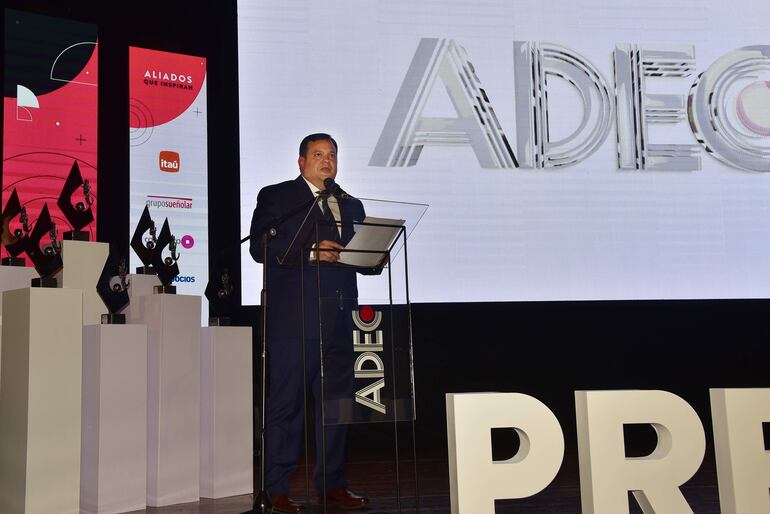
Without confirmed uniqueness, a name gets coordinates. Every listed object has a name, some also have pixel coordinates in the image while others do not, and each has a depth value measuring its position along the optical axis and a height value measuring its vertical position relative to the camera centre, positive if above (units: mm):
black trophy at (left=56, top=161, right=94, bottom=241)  3855 +519
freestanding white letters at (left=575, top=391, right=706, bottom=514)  2285 -451
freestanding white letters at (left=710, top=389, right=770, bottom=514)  2328 -453
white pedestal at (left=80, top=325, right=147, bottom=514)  3414 -487
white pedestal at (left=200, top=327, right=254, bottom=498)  3877 -519
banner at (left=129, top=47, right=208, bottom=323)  4617 +938
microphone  2572 +393
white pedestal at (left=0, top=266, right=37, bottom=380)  3748 +187
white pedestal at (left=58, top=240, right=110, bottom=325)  3885 +222
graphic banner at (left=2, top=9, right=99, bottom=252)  4332 +1165
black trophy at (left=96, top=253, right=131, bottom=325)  3734 +133
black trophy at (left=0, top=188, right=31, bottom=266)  3684 +376
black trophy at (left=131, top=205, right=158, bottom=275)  3812 +348
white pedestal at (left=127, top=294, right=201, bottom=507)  3652 -398
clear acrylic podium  2701 -32
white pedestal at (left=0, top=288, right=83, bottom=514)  3129 -363
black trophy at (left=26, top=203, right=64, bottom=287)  3504 +262
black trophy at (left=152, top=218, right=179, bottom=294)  3846 +244
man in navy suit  2850 +48
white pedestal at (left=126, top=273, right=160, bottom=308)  3951 +142
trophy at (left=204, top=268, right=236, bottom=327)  3719 +78
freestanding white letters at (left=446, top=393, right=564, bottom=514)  2242 -426
